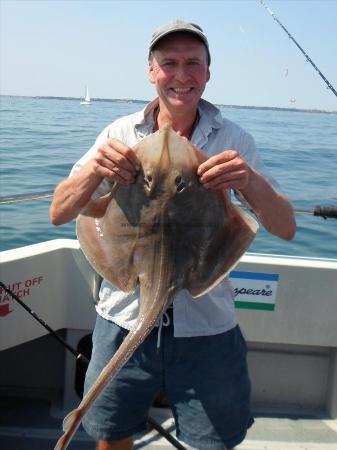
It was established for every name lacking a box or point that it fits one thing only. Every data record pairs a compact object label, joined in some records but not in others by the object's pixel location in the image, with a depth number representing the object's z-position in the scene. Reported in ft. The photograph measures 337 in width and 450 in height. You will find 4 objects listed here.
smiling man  7.48
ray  6.07
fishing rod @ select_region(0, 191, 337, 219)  11.26
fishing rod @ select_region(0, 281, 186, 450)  9.71
